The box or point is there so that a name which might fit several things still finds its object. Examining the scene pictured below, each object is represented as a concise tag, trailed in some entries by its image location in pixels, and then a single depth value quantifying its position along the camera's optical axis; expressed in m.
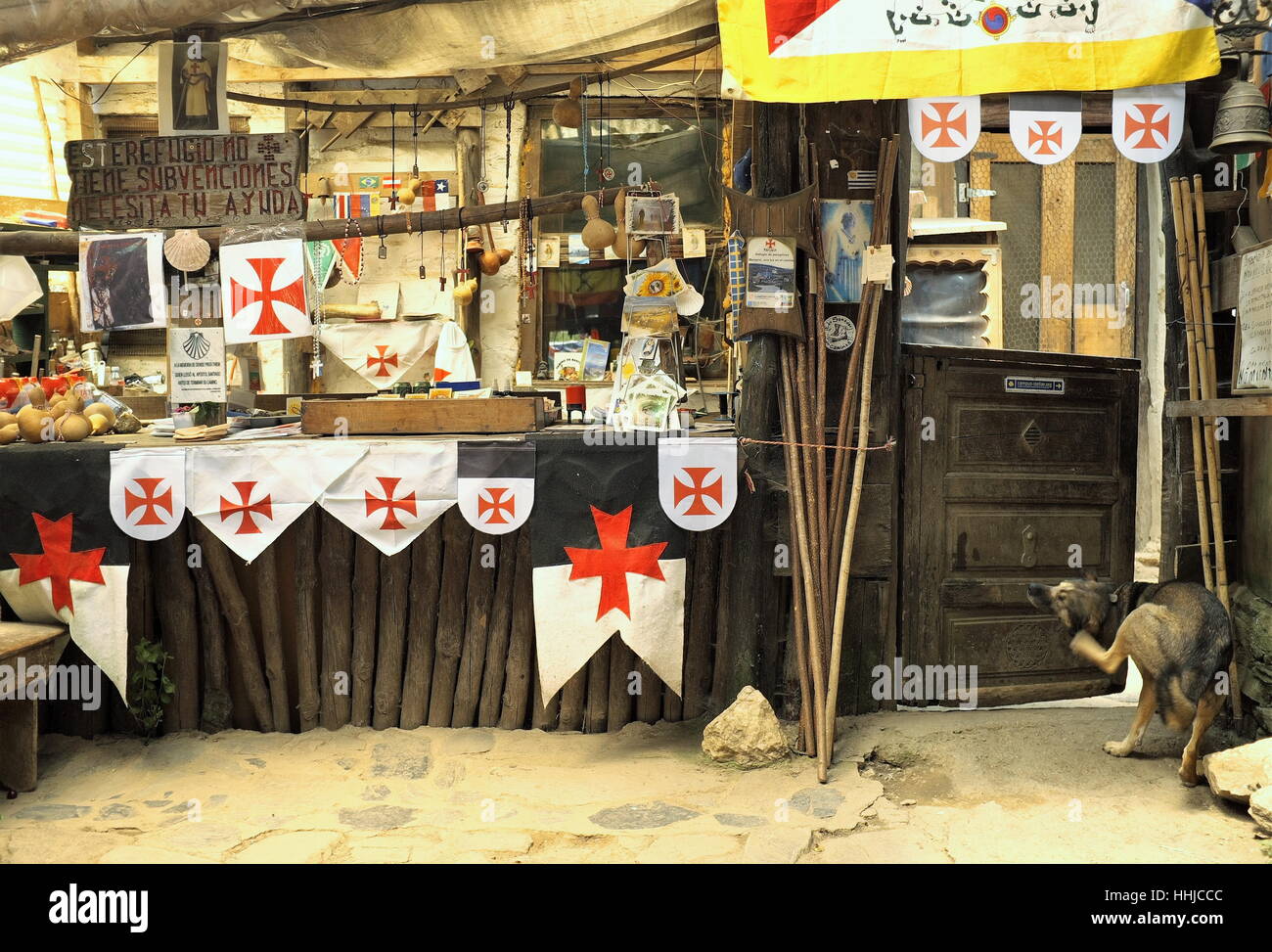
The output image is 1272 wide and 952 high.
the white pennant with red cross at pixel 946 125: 4.66
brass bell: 4.70
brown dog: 4.66
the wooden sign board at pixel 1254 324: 4.82
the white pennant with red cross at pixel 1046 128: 4.64
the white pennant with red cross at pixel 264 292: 5.66
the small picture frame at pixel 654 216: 5.75
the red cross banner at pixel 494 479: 5.24
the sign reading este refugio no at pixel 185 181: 5.70
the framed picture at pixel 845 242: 5.34
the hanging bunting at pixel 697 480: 5.21
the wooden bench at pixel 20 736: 5.03
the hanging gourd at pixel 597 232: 6.39
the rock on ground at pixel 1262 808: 4.16
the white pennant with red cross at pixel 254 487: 5.28
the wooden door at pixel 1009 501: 5.77
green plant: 5.53
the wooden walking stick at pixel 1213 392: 5.26
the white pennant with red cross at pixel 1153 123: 4.61
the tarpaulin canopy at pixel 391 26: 5.14
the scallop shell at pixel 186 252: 5.76
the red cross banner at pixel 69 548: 5.34
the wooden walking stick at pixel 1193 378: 5.36
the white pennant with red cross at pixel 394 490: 5.25
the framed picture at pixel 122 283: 5.77
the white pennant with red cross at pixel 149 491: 5.29
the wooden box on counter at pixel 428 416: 5.53
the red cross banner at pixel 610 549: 5.23
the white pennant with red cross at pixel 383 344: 9.74
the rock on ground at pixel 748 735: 5.09
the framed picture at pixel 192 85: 5.68
